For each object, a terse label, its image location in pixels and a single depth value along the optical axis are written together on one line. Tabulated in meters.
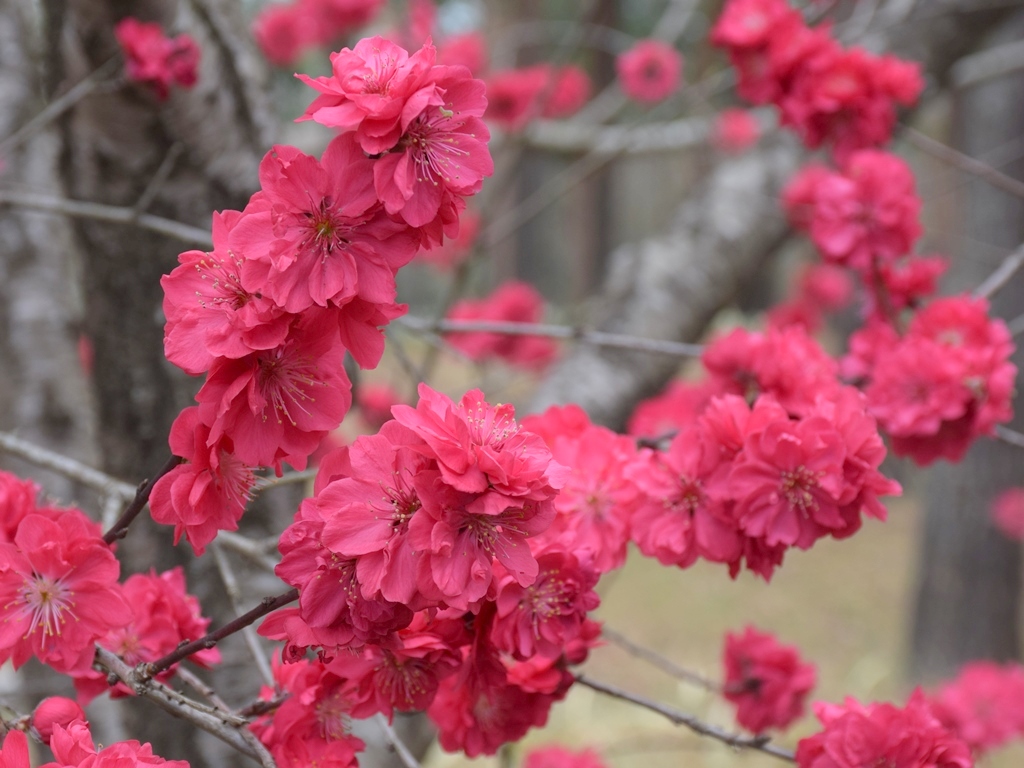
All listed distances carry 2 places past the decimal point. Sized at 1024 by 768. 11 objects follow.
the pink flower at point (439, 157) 0.69
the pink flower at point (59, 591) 0.72
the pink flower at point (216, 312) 0.69
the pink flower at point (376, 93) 0.68
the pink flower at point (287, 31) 2.05
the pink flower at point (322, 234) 0.69
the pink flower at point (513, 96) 1.97
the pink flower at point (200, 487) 0.70
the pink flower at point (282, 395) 0.69
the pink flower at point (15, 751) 0.69
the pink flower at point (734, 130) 2.13
